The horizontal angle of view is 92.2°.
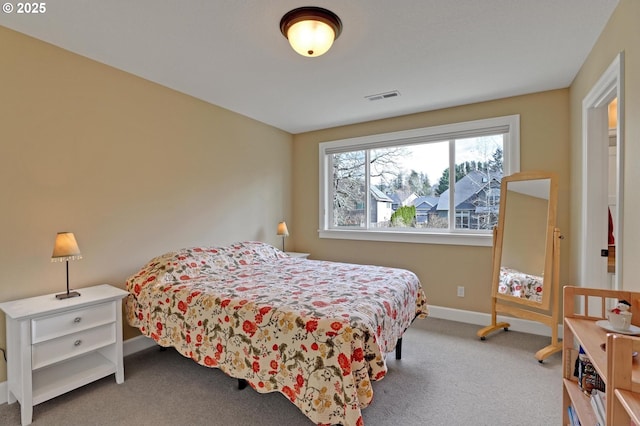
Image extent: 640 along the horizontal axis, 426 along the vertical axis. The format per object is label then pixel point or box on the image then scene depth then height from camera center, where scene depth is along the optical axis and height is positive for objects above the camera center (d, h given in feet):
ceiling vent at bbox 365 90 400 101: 10.51 +4.02
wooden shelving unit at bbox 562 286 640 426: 3.02 -1.78
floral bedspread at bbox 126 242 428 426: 5.12 -2.24
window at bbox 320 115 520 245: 11.43 +1.23
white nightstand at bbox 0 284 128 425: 6.12 -2.87
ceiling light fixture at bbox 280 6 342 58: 6.22 +3.83
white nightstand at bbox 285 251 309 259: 14.04 -2.02
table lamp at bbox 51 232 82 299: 6.89 -0.85
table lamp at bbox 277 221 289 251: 14.02 -0.86
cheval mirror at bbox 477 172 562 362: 9.26 -1.37
